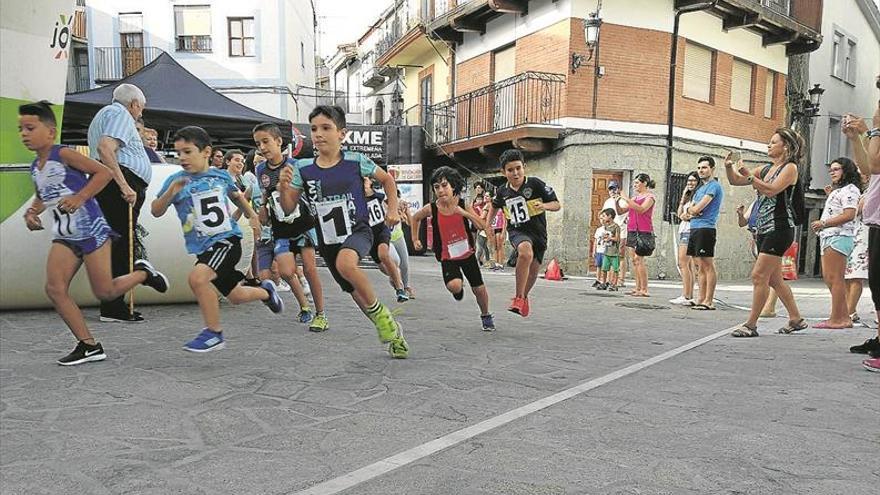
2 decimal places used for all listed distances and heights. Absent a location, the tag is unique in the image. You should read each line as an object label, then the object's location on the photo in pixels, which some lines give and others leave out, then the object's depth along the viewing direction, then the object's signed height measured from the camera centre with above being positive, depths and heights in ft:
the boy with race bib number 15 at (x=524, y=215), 21.17 -0.48
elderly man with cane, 17.70 +0.97
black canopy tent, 35.50 +4.91
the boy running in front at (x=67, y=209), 14.32 -0.40
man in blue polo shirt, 27.35 -0.43
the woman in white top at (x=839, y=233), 22.30 -0.93
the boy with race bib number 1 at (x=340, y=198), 15.76 -0.02
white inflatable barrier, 21.44 -2.39
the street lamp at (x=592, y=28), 49.01 +13.28
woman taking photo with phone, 19.10 +0.19
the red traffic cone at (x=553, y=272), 46.14 -5.12
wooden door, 53.26 +0.81
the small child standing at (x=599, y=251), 38.32 -3.01
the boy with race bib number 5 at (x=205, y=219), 15.31 -0.60
